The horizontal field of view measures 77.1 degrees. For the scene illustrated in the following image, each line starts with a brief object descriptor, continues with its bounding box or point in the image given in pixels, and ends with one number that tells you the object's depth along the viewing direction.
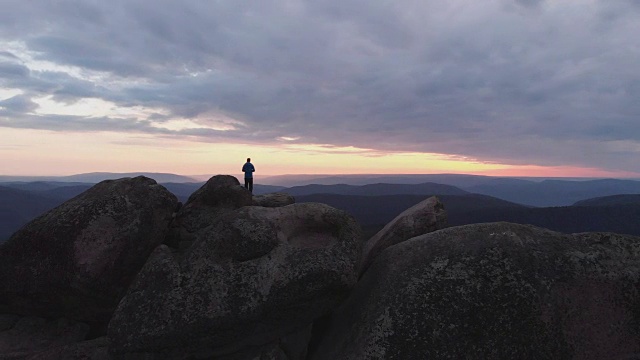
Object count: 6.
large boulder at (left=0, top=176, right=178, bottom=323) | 11.88
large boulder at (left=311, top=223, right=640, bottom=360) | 9.96
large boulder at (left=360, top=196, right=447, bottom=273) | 14.78
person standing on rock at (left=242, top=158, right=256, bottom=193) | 29.16
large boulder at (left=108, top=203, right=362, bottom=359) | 9.97
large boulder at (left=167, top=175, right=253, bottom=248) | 14.27
